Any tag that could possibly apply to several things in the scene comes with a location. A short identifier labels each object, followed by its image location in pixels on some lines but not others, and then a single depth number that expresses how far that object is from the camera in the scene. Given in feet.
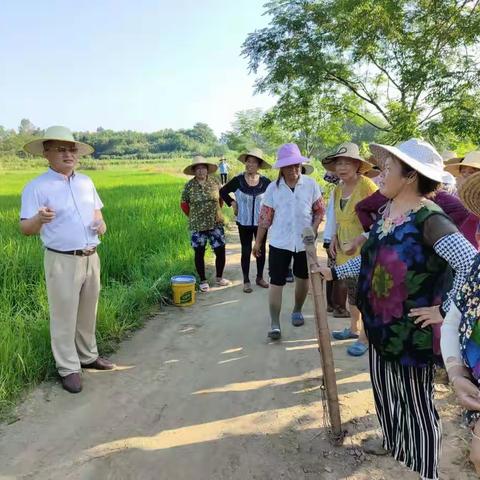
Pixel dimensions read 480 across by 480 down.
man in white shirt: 9.44
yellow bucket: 15.83
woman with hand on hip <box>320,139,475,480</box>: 5.68
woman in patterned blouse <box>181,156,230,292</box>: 17.30
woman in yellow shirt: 11.25
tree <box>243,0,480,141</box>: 20.65
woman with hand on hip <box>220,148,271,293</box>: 17.04
